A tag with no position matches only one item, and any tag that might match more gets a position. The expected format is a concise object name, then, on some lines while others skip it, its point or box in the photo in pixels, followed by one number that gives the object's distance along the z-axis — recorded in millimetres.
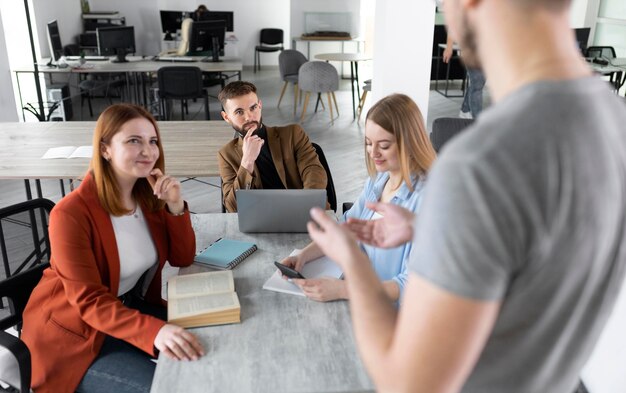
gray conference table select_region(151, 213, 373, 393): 1310
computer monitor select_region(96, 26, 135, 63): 7207
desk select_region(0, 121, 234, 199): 3115
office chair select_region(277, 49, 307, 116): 7695
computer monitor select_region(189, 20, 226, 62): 7148
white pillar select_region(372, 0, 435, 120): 4844
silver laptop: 2080
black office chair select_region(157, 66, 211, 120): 6281
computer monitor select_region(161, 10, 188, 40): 8625
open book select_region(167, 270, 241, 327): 1542
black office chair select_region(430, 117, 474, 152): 3557
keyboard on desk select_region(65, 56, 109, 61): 7123
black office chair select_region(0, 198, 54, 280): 2123
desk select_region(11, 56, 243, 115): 6469
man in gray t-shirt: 601
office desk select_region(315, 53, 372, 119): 7758
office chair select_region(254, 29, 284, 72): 10844
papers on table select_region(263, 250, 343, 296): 1725
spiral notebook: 1900
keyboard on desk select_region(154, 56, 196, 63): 7074
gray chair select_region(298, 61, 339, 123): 6988
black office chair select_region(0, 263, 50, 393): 1568
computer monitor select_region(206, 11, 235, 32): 8664
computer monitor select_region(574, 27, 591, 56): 8055
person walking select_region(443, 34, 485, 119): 6764
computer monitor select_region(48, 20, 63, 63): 6512
